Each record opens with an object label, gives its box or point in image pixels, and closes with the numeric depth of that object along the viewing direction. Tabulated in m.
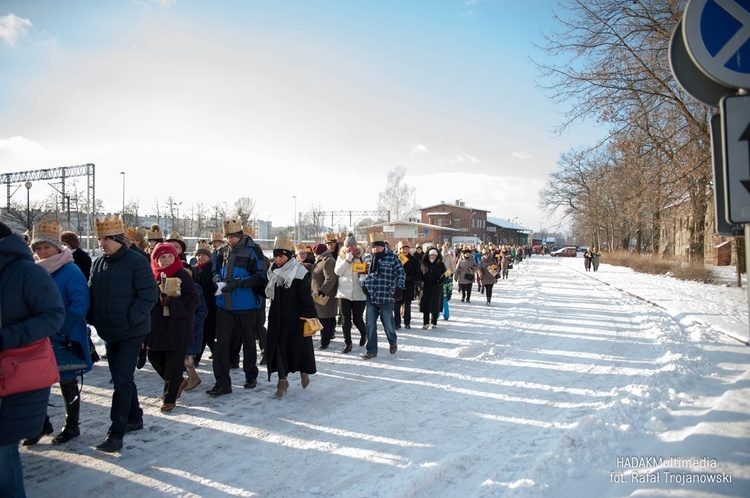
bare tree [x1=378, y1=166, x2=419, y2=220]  73.62
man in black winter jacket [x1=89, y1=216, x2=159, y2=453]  4.29
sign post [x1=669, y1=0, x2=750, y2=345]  2.16
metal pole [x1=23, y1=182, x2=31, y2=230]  25.75
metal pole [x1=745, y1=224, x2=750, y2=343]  2.03
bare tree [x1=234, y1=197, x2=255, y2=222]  68.37
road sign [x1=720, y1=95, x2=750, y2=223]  2.14
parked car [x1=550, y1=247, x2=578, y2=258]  77.50
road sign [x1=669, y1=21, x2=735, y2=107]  2.51
